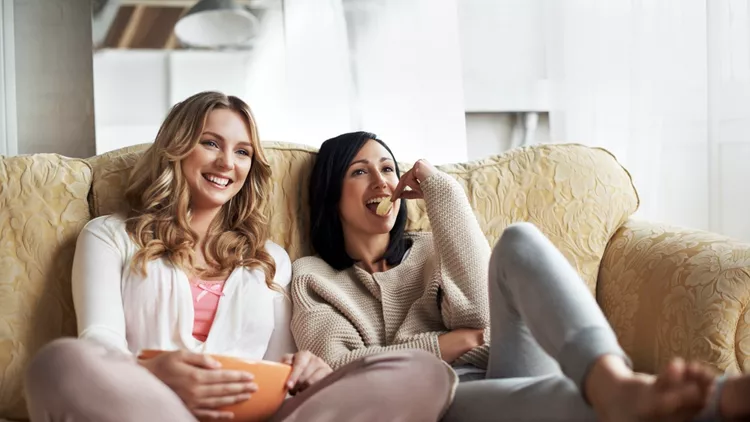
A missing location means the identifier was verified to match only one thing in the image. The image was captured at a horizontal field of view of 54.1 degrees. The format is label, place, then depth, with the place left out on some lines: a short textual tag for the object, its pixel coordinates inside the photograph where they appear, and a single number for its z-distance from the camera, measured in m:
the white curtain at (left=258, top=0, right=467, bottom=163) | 2.15
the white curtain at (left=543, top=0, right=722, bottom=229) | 2.30
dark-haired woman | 0.87
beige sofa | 1.38
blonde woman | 1.01
